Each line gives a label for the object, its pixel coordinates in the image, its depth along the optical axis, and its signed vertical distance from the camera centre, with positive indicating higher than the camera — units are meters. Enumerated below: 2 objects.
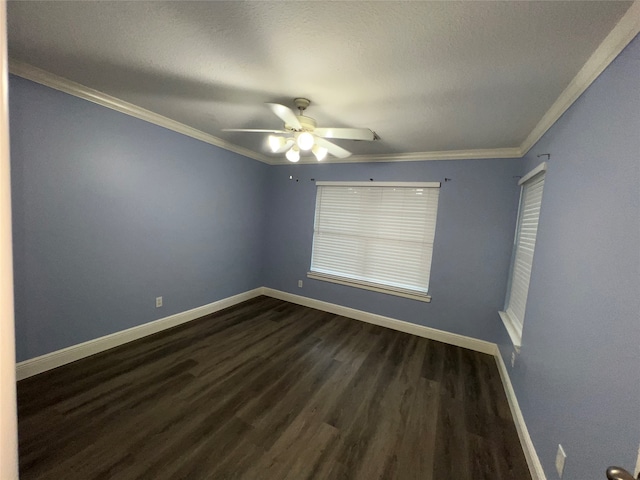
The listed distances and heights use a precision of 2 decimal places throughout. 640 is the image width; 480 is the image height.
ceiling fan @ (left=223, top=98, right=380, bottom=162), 1.79 +0.67
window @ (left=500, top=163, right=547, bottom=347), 2.16 -0.15
